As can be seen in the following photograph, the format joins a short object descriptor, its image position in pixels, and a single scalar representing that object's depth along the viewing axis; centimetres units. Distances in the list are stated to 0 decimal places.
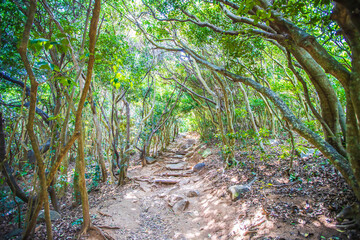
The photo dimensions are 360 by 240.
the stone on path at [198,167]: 886
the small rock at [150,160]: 1125
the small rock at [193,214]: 482
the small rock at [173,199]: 562
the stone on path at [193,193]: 595
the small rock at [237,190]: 439
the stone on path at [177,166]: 1001
